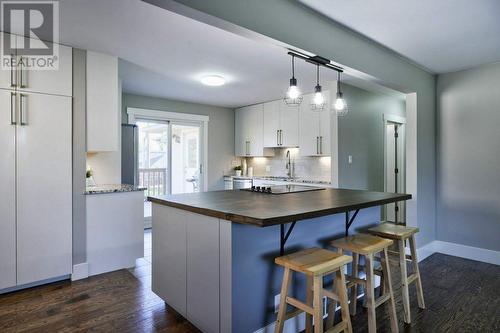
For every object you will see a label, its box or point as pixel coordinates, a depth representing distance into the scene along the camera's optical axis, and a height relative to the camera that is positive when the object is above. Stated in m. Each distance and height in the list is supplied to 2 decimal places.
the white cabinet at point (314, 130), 4.46 +0.60
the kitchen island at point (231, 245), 1.75 -0.53
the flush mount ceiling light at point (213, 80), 3.86 +1.18
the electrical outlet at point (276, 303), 1.97 -0.91
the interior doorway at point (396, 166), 5.52 +0.03
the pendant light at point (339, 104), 2.69 +0.58
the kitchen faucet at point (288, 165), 5.54 +0.05
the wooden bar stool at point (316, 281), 1.60 -0.65
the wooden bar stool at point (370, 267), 1.95 -0.71
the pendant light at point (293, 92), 2.32 +0.60
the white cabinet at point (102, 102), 3.03 +0.70
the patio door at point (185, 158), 5.68 +0.20
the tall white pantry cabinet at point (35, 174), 2.59 -0.05
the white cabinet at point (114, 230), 3.04 -0.67
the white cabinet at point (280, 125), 5.01 +0.77
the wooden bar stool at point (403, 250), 2.25 -0.67
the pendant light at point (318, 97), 2.50 +0.60
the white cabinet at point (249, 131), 5.74 +0.76
